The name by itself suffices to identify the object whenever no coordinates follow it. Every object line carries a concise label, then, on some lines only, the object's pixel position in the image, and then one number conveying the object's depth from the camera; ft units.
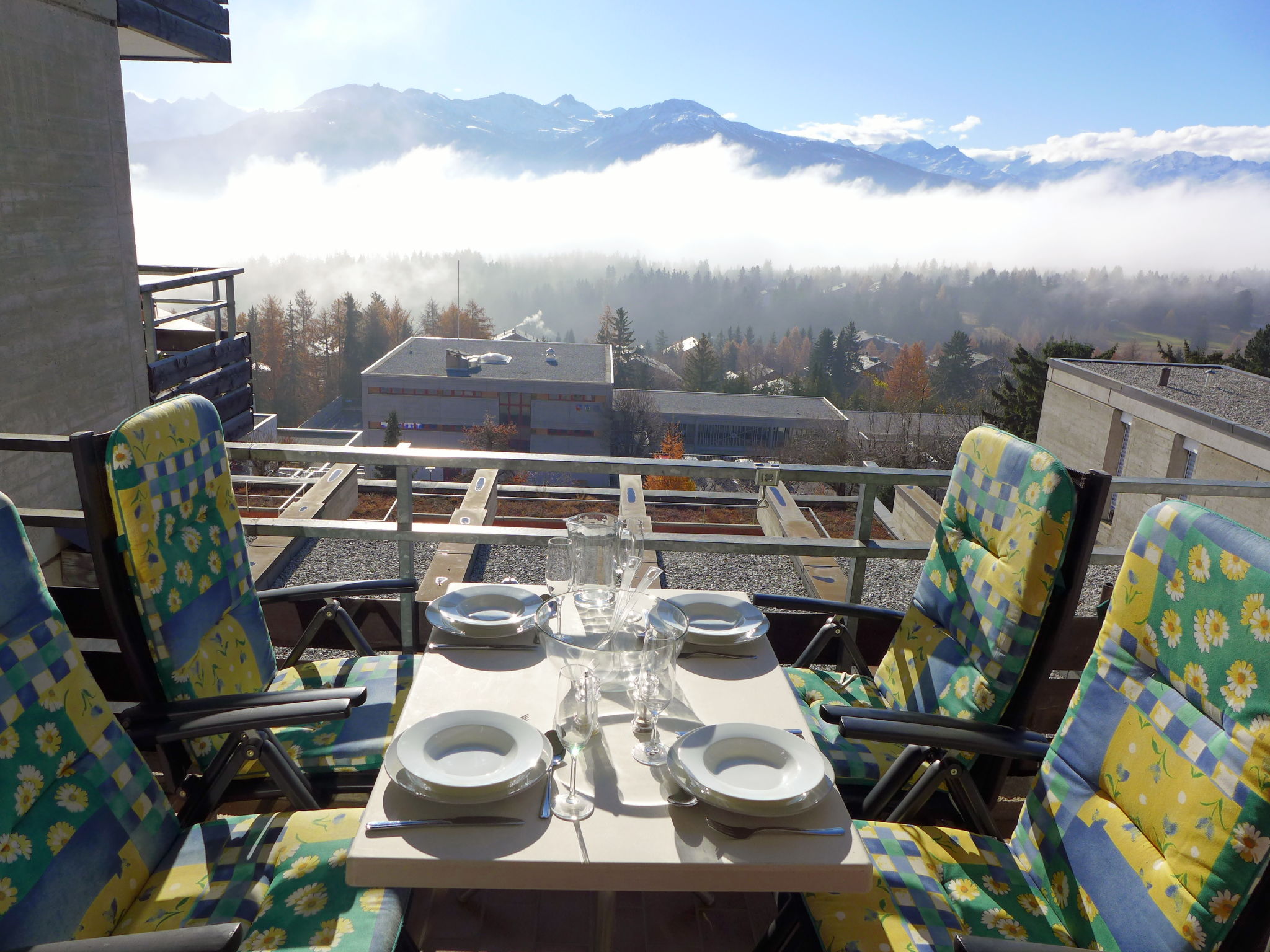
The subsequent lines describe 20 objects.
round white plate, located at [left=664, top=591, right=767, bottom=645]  5.62
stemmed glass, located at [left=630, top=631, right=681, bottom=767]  4.25
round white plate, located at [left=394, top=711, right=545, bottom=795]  3.83
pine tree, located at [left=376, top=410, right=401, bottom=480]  125.08
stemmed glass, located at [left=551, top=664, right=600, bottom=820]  3.89
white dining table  3.45
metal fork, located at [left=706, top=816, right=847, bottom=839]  3.68
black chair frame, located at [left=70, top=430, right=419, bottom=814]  4.67
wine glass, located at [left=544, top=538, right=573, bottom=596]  5.47
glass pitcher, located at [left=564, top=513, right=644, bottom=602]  5.29
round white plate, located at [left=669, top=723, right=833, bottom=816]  3.78
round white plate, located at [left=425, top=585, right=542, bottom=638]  5.54
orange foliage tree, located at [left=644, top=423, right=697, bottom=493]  79.41
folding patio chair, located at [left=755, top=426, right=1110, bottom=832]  5.06
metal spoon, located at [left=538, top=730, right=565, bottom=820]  3.77
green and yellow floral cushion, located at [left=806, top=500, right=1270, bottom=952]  3.42
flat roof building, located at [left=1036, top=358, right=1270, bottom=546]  71.82
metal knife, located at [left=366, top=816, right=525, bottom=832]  3.62
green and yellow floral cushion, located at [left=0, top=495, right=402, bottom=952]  3.69
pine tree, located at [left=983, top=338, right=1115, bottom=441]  113.39
